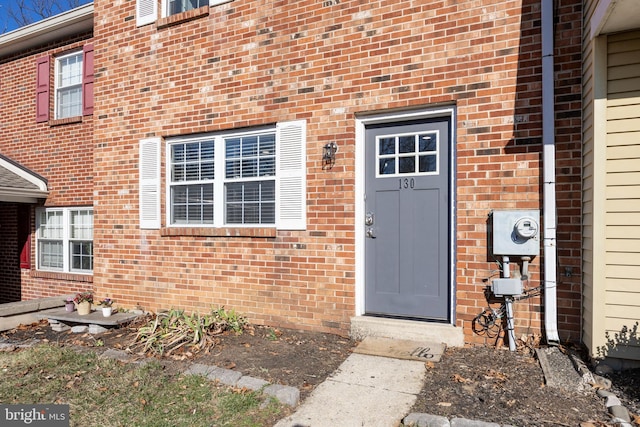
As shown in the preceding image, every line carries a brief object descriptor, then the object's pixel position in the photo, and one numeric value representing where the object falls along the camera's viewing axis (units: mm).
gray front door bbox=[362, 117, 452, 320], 4531
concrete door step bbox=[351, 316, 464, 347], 4250
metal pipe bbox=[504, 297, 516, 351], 4035
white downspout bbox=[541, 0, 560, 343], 3934
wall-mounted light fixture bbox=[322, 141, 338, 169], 4875
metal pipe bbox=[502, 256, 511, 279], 4078
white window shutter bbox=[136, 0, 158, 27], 6137
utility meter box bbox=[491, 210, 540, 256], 3973
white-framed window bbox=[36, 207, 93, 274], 8016
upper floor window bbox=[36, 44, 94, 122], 8117
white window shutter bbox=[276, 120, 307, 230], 5066
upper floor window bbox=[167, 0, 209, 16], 6145
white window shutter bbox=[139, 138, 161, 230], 6090
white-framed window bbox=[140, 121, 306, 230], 5129
